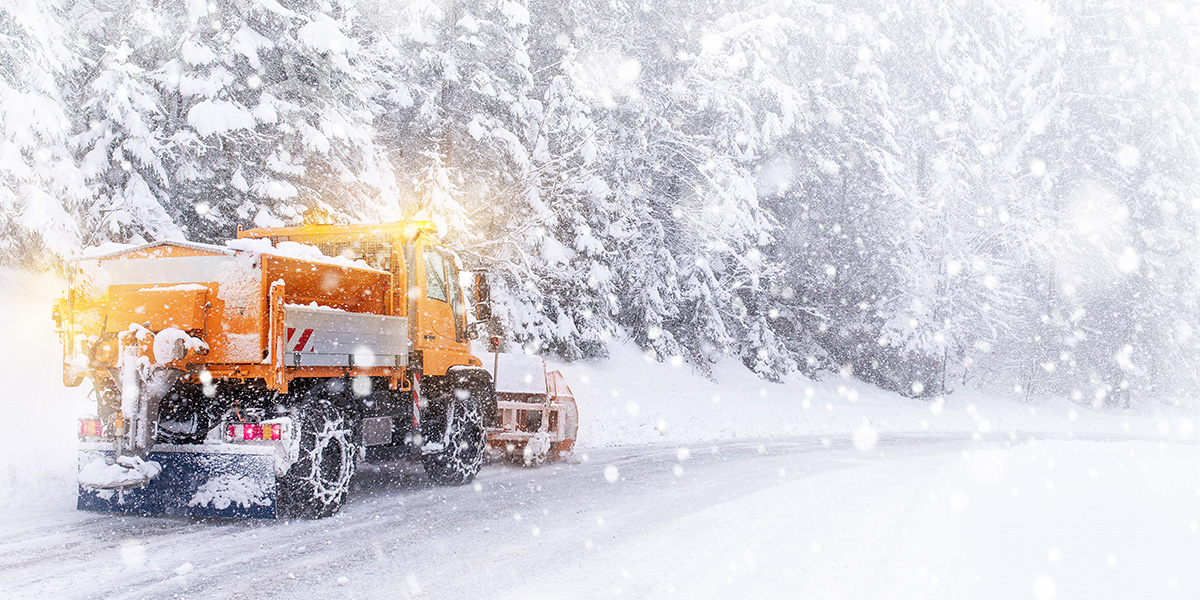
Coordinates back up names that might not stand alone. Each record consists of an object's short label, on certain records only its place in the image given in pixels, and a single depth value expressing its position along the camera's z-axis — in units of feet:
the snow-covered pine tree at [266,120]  45.85
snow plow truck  24.00
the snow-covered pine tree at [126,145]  43.21
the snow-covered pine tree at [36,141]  39.17
